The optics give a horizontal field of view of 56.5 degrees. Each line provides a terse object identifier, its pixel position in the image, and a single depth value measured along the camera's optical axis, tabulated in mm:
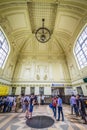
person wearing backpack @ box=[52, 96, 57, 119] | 5302
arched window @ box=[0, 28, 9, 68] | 10266
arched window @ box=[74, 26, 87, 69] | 9555
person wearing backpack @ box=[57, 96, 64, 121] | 4864
